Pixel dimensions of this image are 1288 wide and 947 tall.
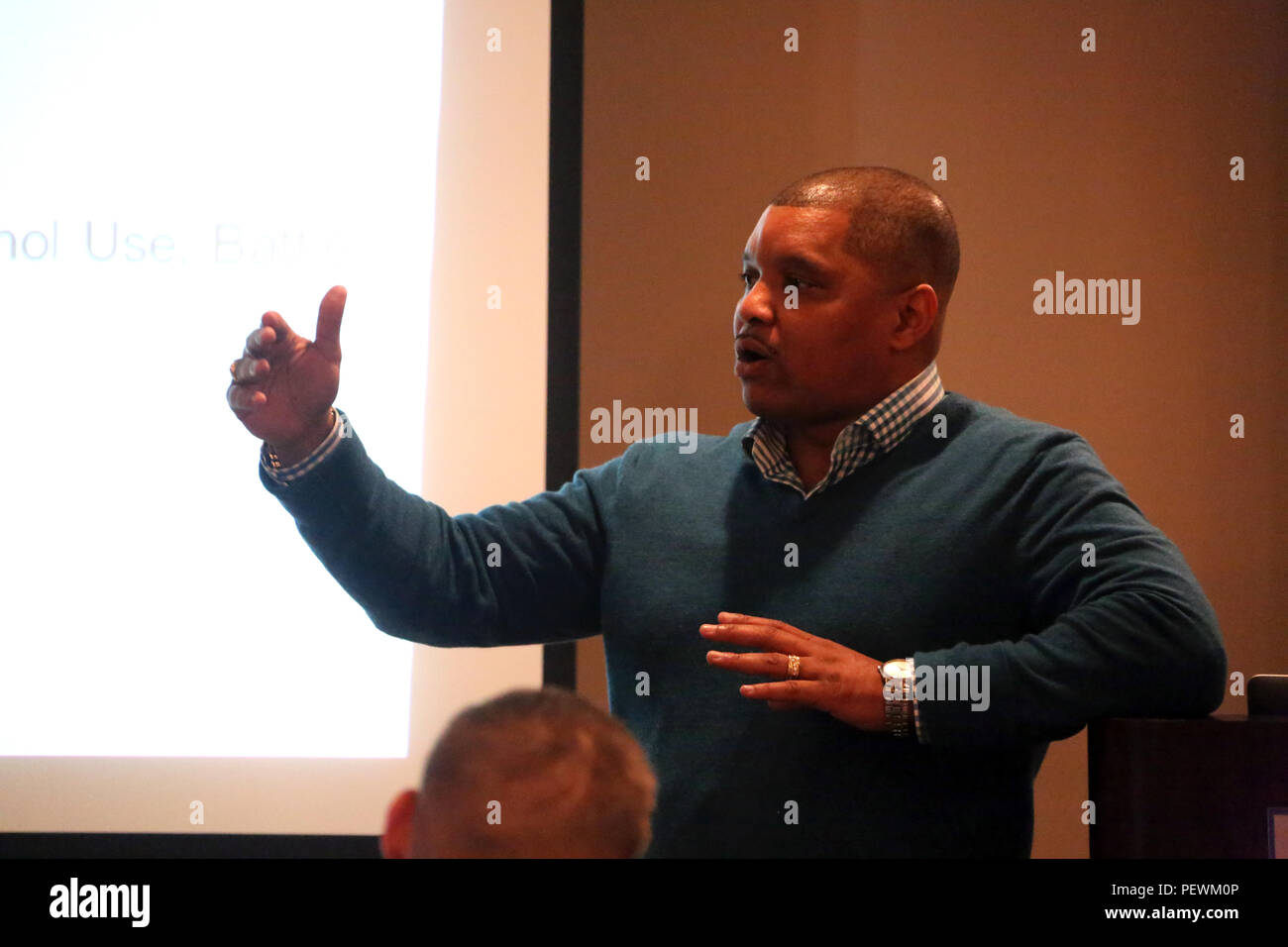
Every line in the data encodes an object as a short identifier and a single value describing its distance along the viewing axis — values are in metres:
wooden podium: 4.56
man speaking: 4.63
